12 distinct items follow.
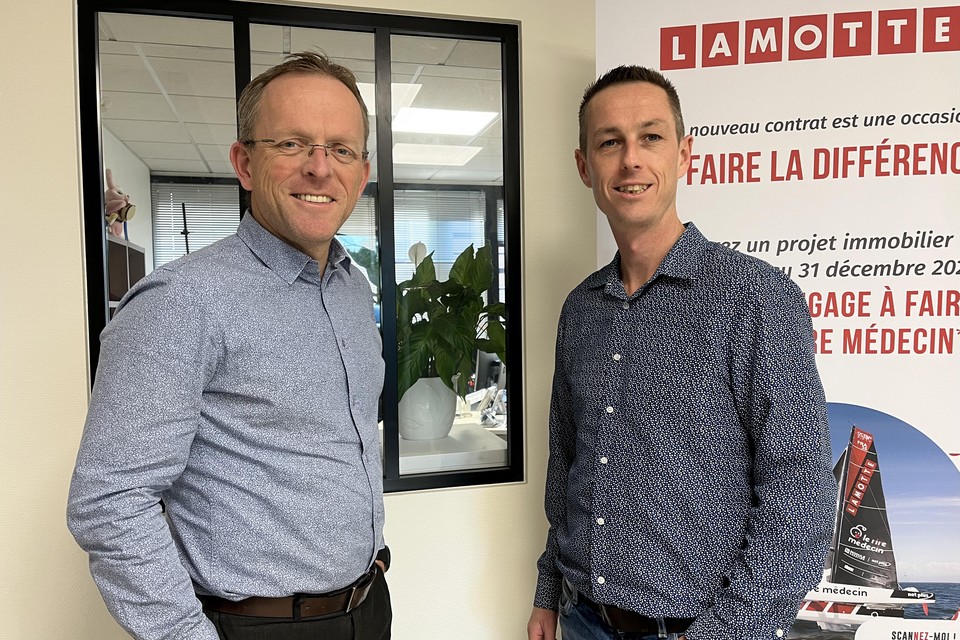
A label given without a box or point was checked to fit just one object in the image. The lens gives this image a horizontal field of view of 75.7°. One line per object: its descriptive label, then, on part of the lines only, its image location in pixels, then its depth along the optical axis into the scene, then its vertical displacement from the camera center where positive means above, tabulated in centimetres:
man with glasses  97 -22
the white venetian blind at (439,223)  224 +27
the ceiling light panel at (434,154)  227 +53
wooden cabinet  200 +11
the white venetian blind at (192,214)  218 +32
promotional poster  166 +11
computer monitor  230 -28
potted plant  225 -13
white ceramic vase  228 -42
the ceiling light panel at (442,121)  227 +65
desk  226 -58
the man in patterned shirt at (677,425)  114 -26
